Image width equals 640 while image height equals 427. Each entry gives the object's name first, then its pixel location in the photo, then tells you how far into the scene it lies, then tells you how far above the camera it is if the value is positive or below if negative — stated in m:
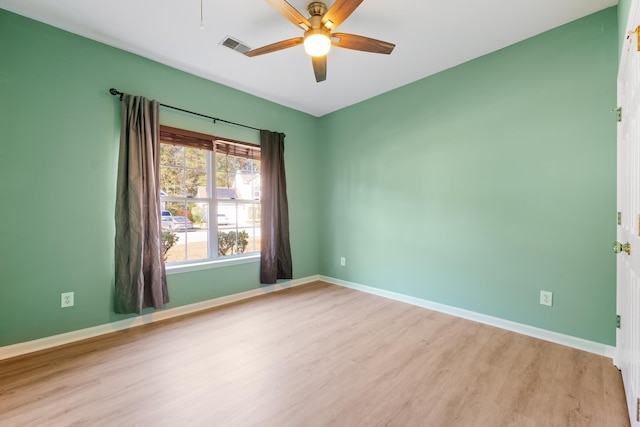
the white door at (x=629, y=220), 1.32 -0.09
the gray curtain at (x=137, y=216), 2.57 -0.03
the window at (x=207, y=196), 3.05 +0.19
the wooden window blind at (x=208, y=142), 2.96 +0.85
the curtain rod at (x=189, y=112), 2.56 +1.16
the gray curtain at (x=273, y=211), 3.75 -0.02
